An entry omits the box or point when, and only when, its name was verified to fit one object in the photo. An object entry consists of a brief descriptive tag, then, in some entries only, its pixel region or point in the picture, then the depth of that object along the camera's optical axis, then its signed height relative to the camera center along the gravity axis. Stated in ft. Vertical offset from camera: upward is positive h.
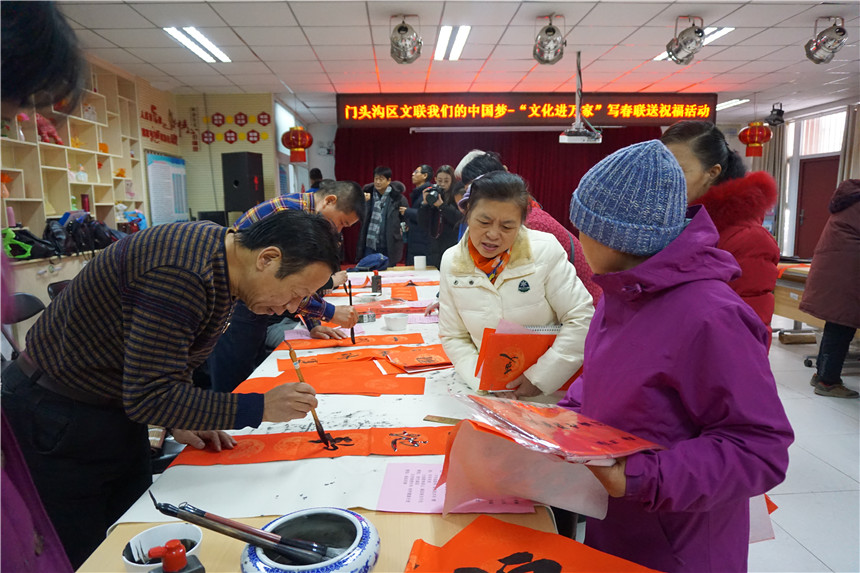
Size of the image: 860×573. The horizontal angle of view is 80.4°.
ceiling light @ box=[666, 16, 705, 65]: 14.01 +4.69
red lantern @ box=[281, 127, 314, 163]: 21.08 +3.15
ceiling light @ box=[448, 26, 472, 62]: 15.48 +5.57
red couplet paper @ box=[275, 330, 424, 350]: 6.75 -1.66
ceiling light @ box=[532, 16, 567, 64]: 13.96 +4.65
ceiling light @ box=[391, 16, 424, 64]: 13.75 +4.67
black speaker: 21.04 +1.61
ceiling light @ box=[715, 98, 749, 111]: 25.96 +5.60
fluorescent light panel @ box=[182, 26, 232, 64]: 15.26 +5.58
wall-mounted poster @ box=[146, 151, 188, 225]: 21.02 +1.34
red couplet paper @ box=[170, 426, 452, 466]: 3.71 -1.71
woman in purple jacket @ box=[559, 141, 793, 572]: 2.43 -0.84
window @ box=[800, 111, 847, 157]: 28.25 +4.40
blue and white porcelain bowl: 2.29 -1.55
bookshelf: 14.62 +1.84
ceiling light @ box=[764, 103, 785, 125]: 25.46 +4.72
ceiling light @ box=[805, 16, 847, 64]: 13.84 +4.58
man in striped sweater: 3.26 -0.88
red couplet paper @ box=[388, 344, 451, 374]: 5.70 -1.65
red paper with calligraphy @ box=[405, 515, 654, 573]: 2.53 -1.73
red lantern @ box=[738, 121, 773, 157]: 21.35 +3.19
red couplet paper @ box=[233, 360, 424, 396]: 5.06 -1.69
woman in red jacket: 5.04 +0.15
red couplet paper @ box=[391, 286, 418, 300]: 9.99 -1.54
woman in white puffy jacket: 4.95 -0.59
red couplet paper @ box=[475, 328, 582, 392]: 4.29 -1.22
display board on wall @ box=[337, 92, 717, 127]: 16.88 +3.55
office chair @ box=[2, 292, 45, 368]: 6.42 -1.09
